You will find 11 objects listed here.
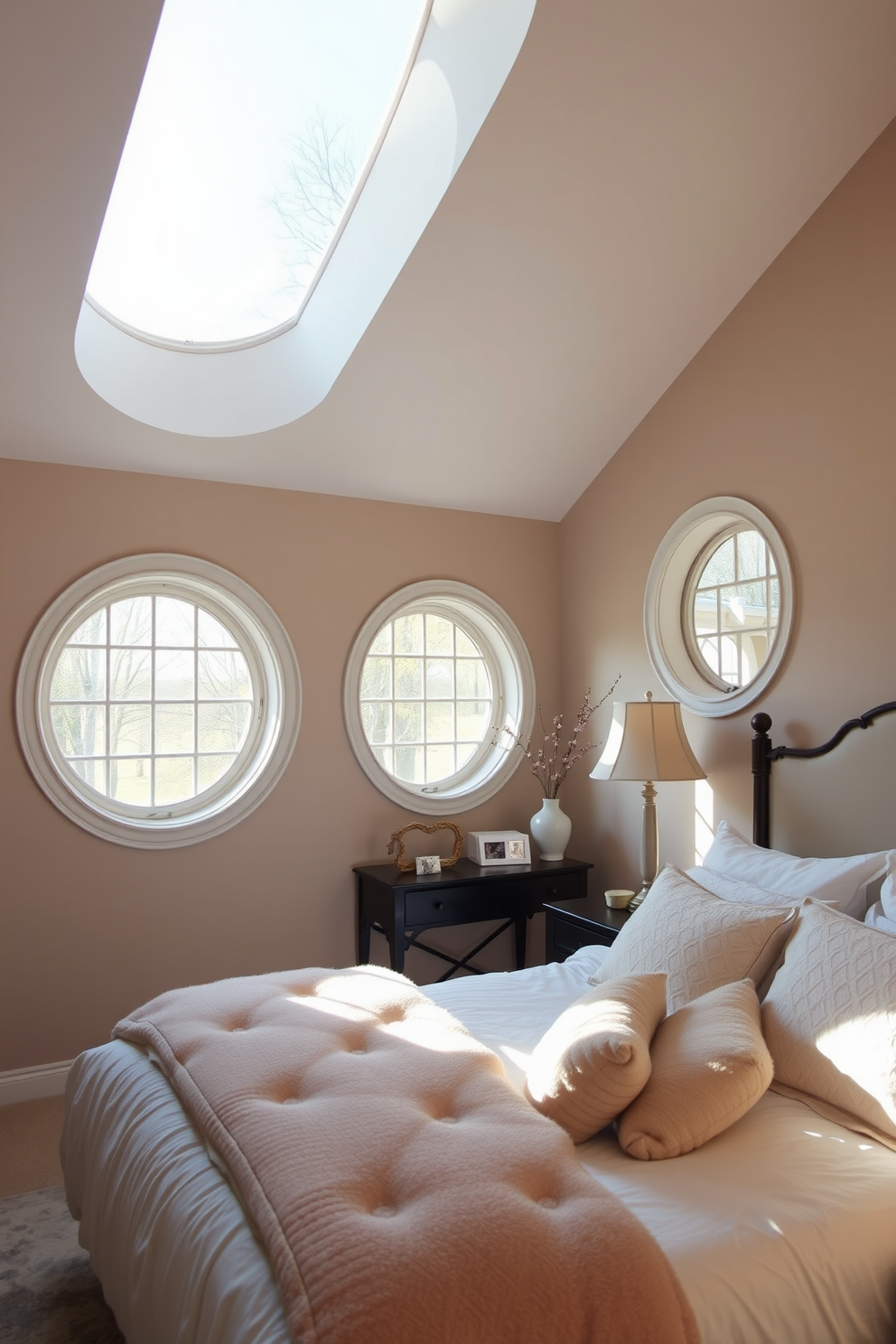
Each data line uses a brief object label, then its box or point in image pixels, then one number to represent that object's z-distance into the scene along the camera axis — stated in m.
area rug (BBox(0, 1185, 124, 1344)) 2.10
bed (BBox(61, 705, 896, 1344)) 1.38
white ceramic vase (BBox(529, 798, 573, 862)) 3.97
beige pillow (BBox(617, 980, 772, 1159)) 1.67
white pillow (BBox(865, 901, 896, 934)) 2.13
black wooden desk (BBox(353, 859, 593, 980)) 3.57
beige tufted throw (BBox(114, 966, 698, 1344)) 1.21
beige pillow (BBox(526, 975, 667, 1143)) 1.67
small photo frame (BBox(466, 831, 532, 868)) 3.90
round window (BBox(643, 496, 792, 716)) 3.31
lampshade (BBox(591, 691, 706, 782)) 3.24
